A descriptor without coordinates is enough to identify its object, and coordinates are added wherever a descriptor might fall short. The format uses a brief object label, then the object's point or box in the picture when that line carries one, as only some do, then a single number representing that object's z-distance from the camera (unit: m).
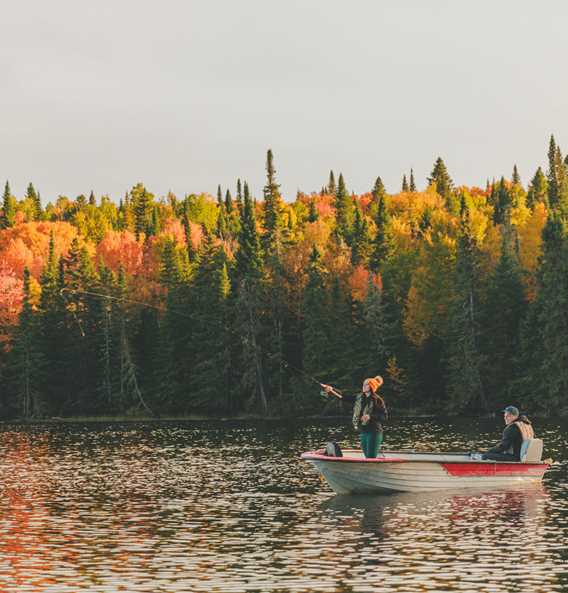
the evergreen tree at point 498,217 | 192.77
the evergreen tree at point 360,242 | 132.88
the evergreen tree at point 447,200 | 190.23
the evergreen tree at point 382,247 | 135.38
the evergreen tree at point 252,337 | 112.69
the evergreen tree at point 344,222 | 158.38
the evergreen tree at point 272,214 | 134.09
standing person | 38.81
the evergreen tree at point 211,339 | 114.75
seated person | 40.06
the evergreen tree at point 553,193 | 183.68
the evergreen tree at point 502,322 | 103.69
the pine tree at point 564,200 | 105.91
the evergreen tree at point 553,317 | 94.44
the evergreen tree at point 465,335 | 102.25
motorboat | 38.25
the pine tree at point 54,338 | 120.94
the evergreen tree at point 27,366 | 117.88
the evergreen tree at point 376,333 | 110.06
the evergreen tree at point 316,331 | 112.88
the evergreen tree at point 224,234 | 180.88
